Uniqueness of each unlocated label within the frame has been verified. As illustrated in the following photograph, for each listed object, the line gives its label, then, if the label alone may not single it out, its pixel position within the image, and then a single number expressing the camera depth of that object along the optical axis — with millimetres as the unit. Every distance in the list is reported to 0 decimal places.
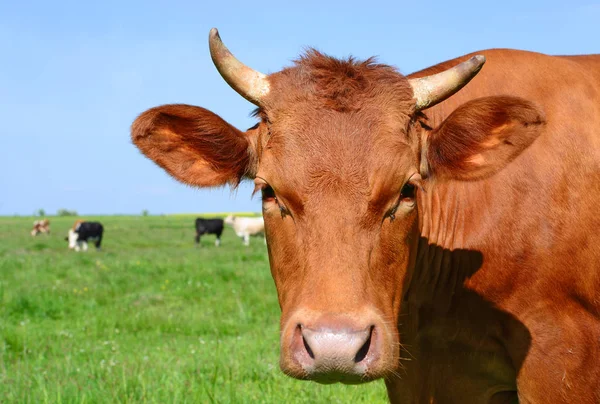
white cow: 44312
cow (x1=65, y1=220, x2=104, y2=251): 37438
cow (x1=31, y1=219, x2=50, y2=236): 47066
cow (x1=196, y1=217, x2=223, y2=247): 42156
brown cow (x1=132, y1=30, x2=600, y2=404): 3195
